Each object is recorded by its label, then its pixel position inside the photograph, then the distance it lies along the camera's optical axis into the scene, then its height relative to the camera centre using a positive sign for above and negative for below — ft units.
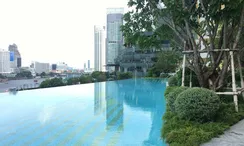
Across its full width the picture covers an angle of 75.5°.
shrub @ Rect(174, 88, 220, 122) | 9.59 -2.17
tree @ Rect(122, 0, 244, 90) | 12.33 +4.34
